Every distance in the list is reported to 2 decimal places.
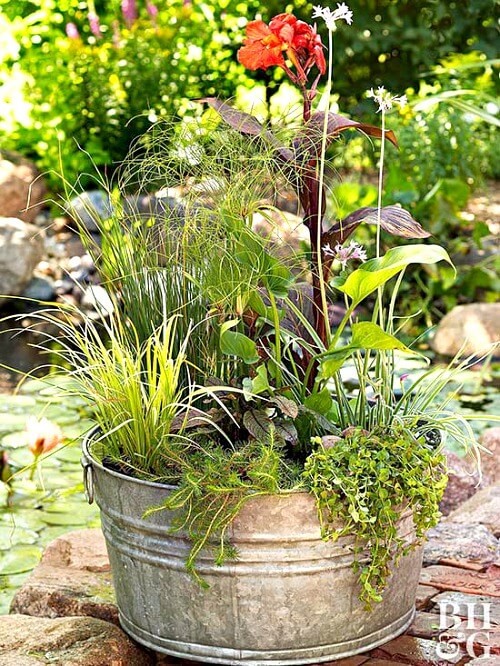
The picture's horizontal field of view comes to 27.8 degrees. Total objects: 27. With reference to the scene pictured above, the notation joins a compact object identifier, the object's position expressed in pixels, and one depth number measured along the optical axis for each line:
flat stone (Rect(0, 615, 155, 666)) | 1.86
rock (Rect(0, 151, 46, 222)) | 7.03
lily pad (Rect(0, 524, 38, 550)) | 3.12
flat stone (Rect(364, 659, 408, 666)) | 1.89
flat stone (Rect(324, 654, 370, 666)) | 1.90
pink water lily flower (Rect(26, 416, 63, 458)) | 3.03
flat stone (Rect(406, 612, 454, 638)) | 1.99
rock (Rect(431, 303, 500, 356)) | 5.31
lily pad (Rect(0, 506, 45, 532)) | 3.28
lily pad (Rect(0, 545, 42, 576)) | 2.96
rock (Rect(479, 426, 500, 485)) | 3.34
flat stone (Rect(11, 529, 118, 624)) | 2.21
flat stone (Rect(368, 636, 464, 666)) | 1.89
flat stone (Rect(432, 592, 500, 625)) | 2.05
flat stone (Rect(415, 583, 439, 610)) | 2.13
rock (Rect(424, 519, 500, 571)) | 2.32
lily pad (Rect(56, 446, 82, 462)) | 3.89
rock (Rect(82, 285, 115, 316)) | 6.11
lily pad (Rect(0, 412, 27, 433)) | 4.12
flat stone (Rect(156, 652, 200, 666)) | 1.97
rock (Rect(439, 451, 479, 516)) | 3.22
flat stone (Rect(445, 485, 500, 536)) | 2.53
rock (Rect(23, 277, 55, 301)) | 6.45
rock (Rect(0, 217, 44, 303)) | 6.23
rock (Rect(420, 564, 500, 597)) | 2.16
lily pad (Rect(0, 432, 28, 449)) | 3.88
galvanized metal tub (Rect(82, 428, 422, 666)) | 1.74
